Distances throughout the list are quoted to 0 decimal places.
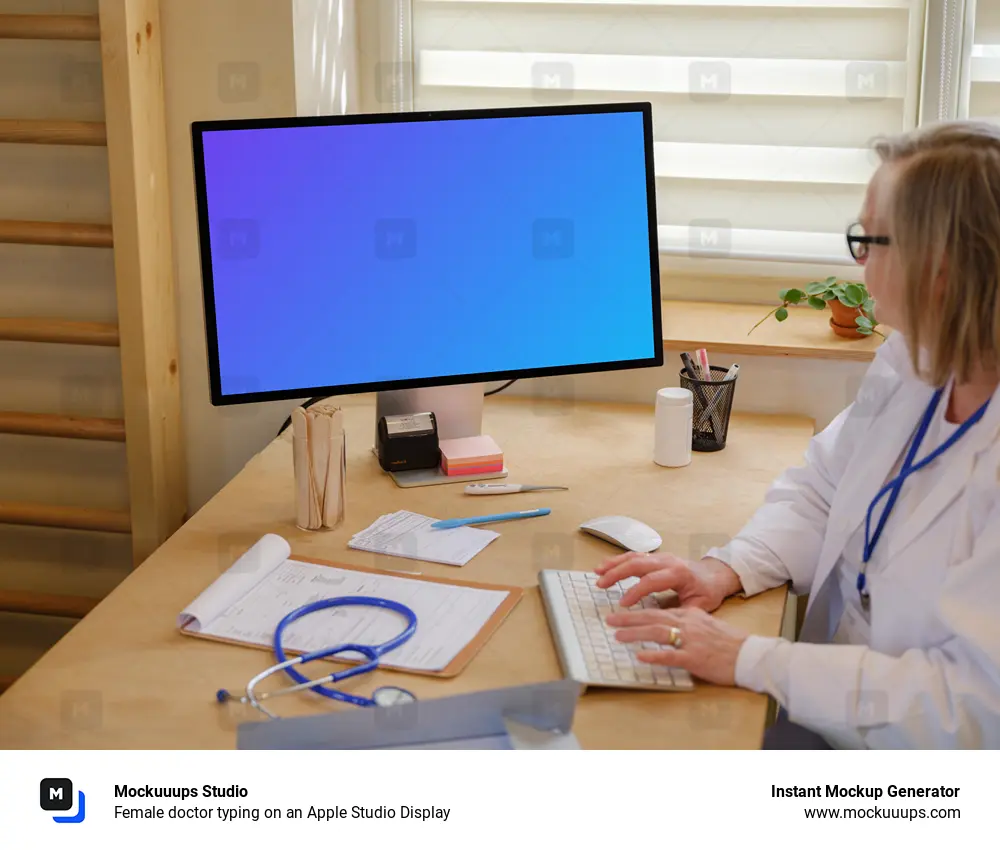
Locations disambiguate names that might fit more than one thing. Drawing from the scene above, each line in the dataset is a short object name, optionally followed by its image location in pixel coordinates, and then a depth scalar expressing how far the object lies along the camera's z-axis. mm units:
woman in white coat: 1188
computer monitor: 1606
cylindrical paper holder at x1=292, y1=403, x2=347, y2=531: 1554
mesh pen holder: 1889
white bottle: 1814
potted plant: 2037
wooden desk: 1150
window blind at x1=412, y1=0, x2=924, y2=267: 2158
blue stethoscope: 1152
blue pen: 1580
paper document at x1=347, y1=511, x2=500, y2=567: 1502
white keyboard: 1211
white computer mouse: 1524
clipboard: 1228
